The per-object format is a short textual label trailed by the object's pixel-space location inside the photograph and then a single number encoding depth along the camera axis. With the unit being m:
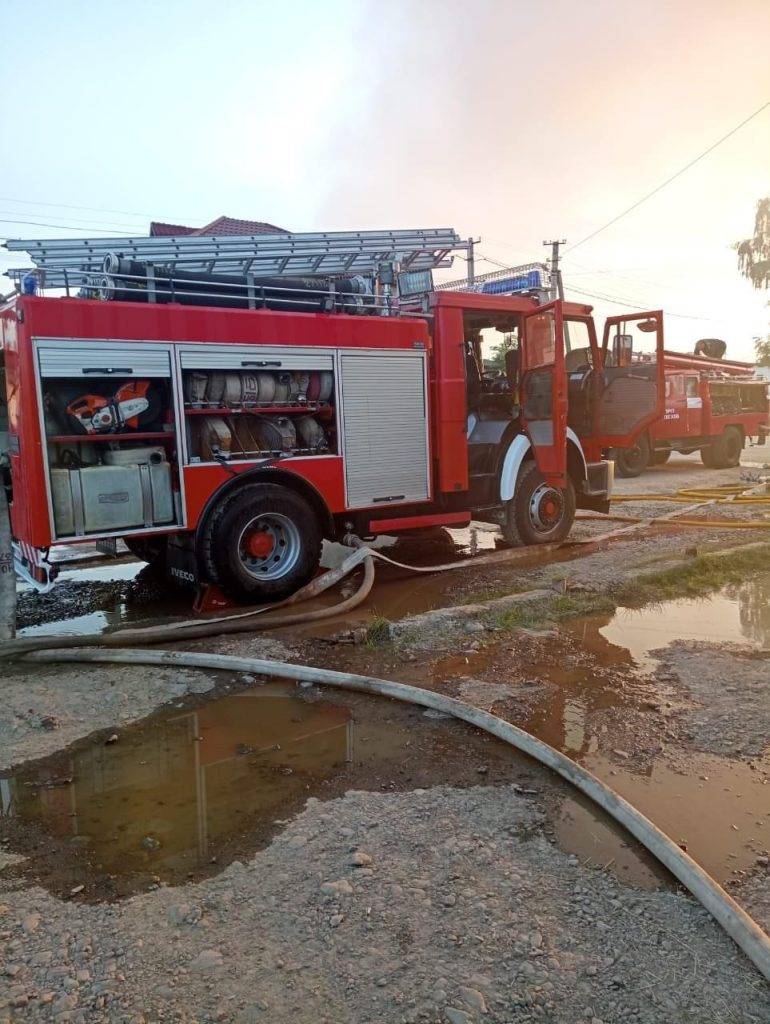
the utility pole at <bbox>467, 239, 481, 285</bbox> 8.11
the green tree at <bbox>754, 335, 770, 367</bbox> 41.69
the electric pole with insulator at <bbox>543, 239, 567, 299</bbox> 31.30
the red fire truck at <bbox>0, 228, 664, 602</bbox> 6.03
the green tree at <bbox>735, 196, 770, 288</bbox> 32.47
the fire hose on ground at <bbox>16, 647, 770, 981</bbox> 2.35
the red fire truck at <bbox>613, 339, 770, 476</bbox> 17.67
